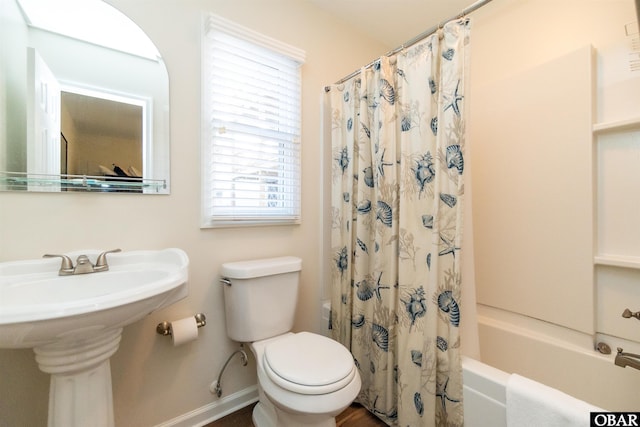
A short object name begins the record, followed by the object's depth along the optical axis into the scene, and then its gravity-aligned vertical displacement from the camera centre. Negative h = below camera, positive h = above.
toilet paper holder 1.19 -0.53
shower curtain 1.07 -0.07
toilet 0.95 -0.61
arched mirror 0.96 +0.46
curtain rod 1.03 +0.81
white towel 0.70 -0.56
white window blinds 1.33 +0.48
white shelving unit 1.15 -0.06
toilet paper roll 1.16 -0.53
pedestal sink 0.62 -0.28
